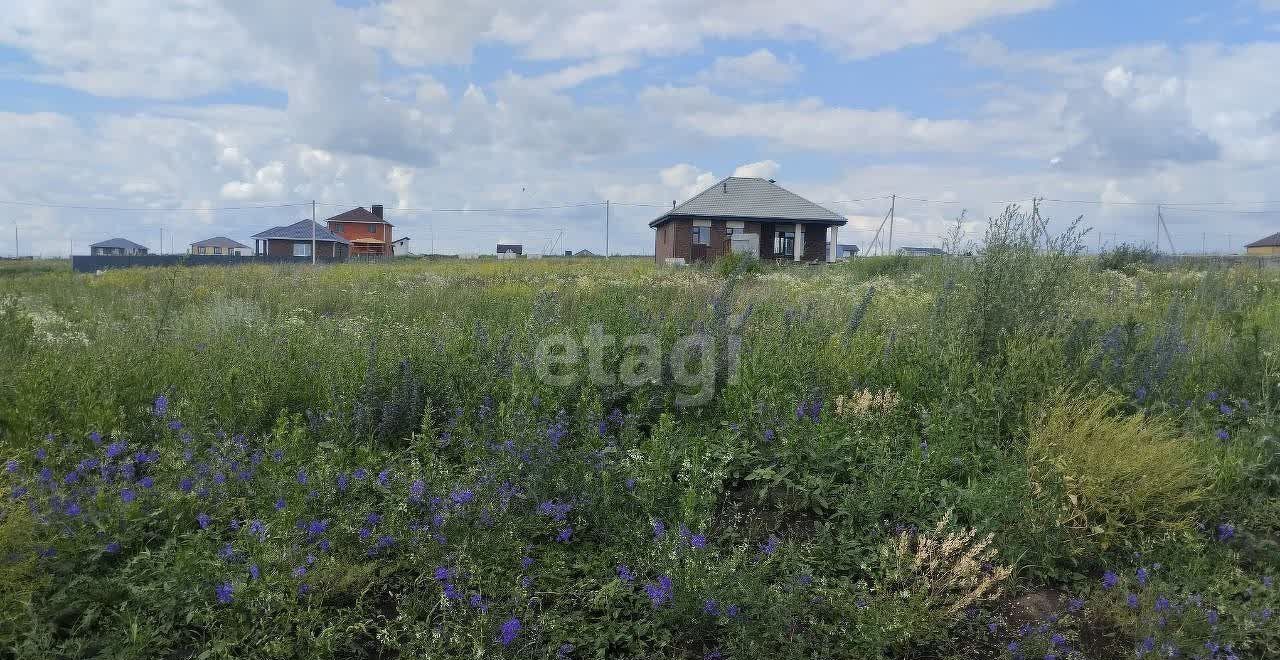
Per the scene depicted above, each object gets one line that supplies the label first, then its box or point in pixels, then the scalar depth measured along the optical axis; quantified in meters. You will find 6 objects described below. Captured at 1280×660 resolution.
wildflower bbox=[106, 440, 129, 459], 3.08
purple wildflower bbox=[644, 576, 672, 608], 2.51
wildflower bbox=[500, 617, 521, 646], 2.33
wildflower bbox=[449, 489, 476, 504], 2.92
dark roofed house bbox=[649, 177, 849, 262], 32.69
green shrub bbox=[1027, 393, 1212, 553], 3.15
